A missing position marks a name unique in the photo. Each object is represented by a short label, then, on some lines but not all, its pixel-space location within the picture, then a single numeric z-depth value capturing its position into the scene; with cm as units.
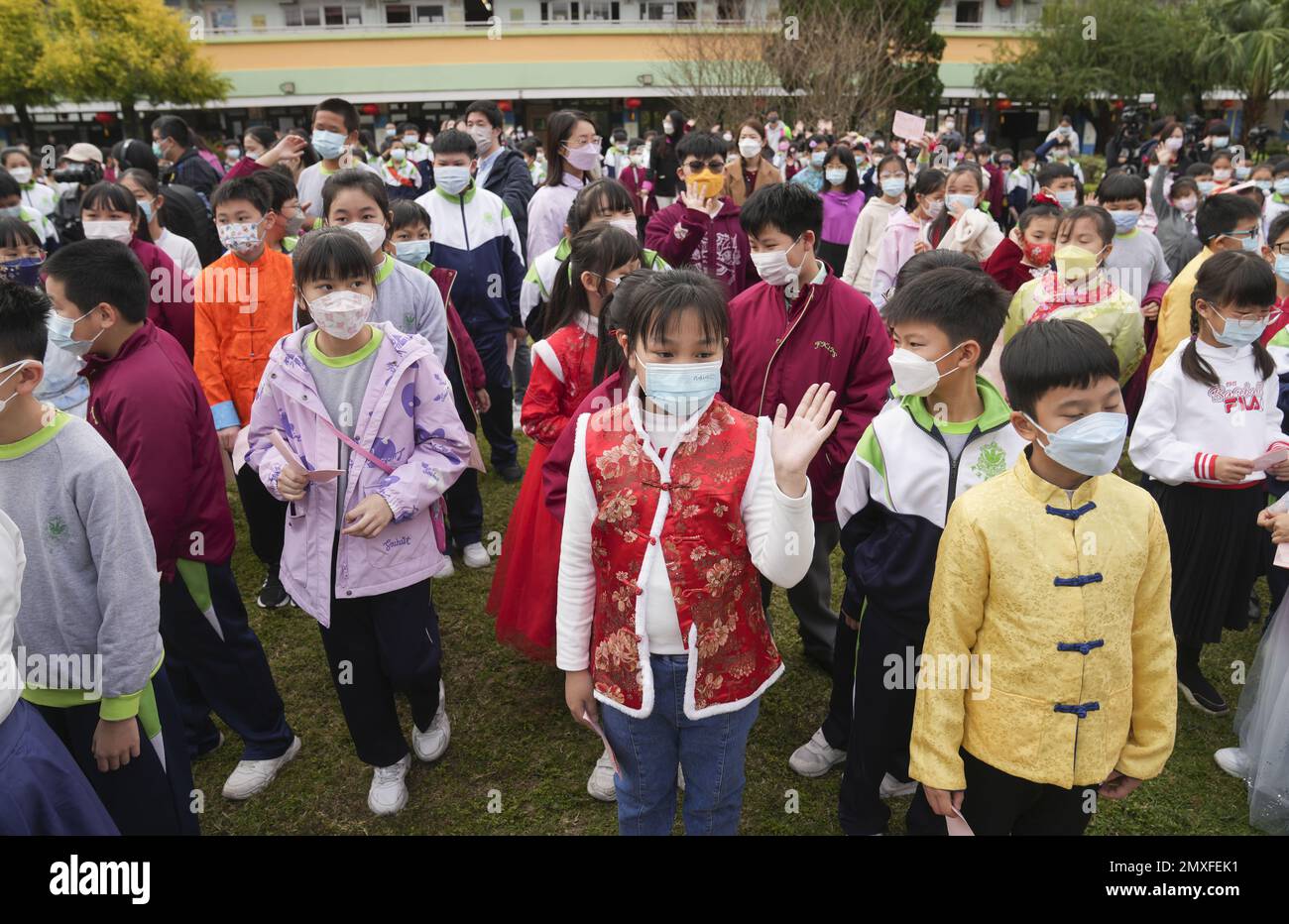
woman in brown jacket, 743
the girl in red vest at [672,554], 205
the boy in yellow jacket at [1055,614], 198
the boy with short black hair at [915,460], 239
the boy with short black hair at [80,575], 207
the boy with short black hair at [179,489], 266
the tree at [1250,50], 2425
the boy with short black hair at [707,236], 521
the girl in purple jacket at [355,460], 270
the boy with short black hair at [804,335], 312
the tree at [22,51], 2489
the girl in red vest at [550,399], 311
